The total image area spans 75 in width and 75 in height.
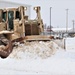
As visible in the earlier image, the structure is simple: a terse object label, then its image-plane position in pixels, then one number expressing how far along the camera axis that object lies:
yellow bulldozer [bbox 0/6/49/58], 12.77
